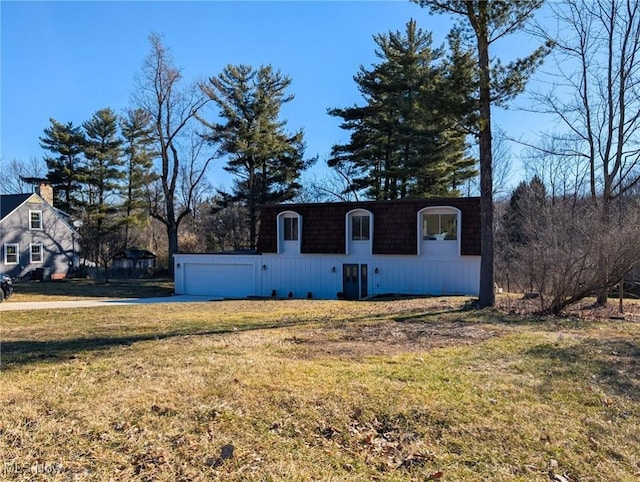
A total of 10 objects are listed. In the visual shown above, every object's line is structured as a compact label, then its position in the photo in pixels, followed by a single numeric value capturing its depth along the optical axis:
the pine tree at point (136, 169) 34.78
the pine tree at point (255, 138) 29.73
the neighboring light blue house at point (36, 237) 30.23
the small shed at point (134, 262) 34.22
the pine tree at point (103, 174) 34.47
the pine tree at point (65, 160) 35.12
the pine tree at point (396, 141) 24.83
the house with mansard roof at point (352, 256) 20.08
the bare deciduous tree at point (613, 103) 14.48
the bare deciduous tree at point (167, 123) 30.31
